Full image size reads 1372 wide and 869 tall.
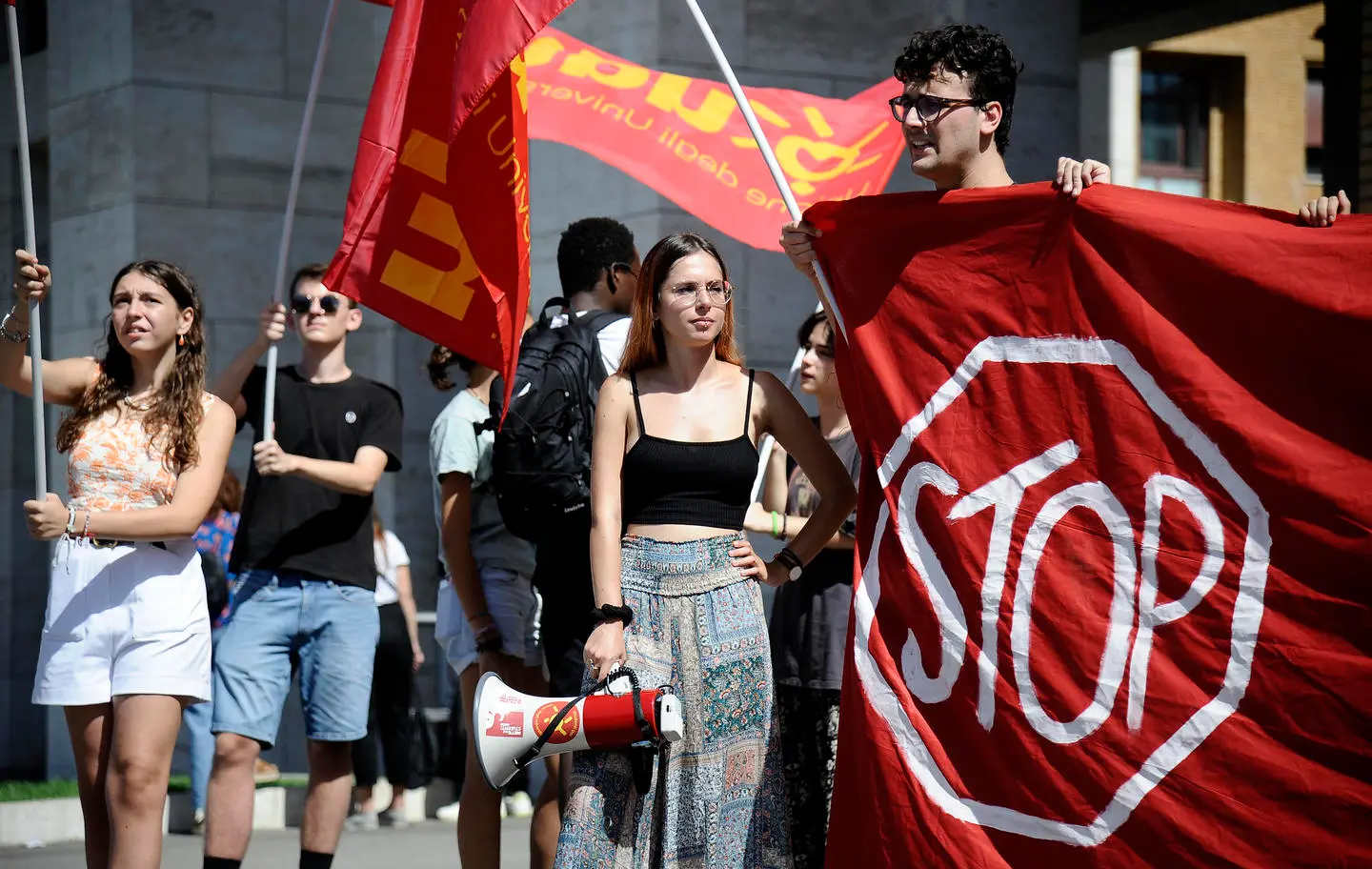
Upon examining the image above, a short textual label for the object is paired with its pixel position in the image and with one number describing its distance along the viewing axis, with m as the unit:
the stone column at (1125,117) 24.05
